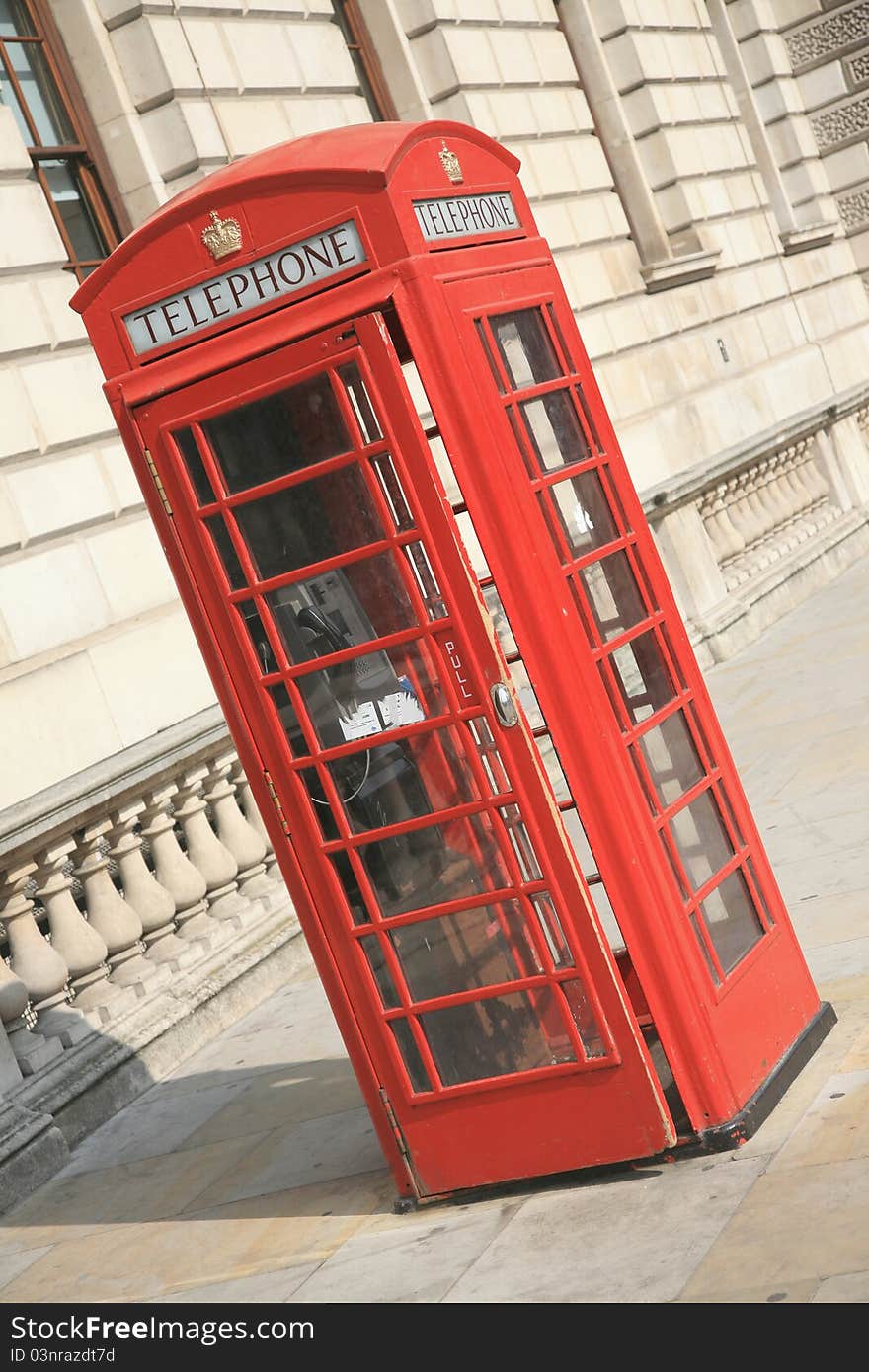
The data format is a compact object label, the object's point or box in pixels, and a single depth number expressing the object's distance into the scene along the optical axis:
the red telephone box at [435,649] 3.98
